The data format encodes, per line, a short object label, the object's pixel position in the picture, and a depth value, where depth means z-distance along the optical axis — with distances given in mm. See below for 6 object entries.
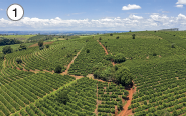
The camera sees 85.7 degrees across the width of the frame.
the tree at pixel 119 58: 74500
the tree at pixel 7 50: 116062
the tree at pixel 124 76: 48006
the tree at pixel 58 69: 65812
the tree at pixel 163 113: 27702
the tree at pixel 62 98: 37438
